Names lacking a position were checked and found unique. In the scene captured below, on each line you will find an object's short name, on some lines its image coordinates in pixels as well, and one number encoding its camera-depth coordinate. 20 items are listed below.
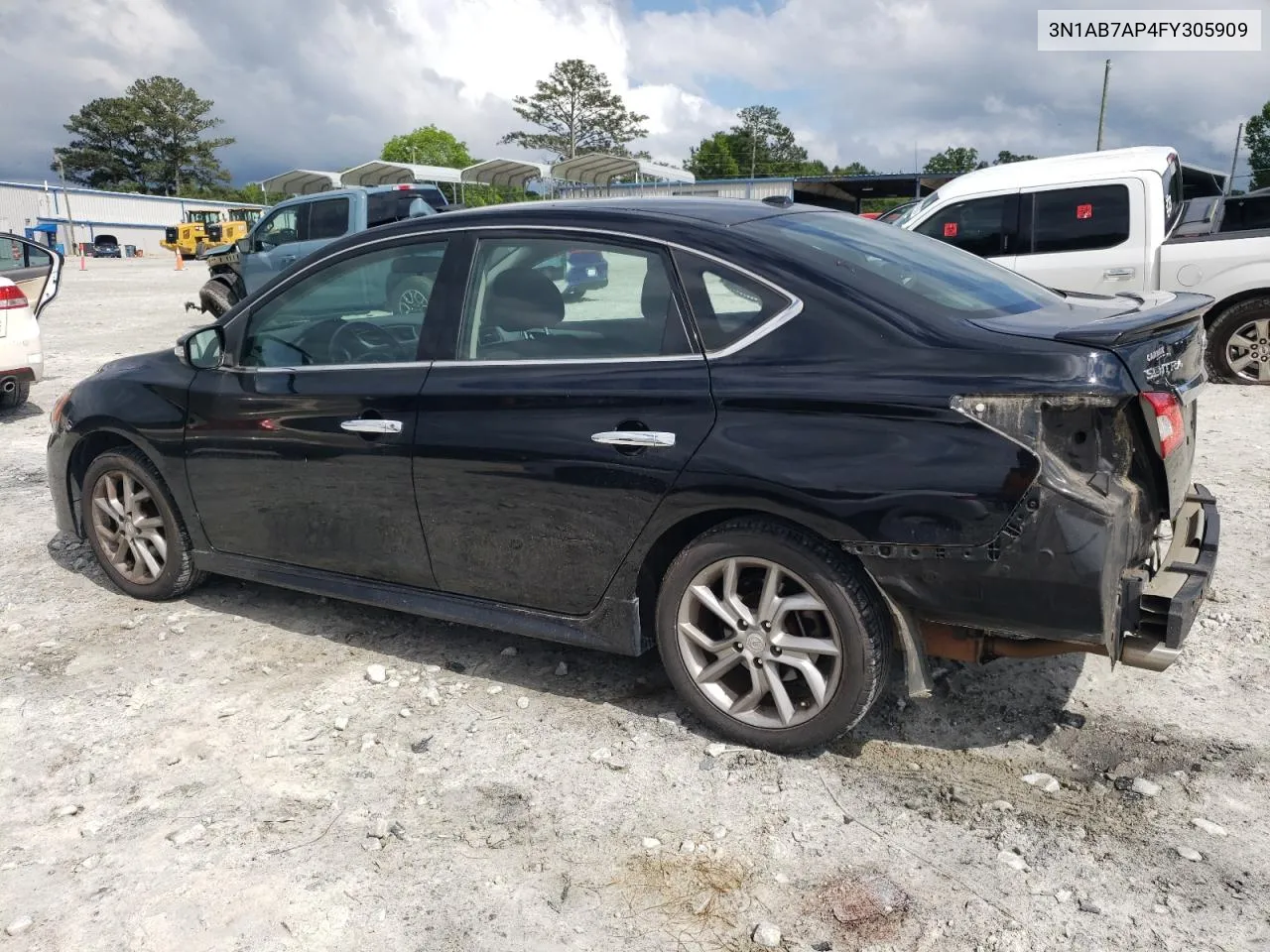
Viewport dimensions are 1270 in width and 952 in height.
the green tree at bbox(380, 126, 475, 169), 97.62
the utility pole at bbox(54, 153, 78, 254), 61.56
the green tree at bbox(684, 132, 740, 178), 87.44
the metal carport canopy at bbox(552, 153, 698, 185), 34.88
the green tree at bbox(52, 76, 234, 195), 98.12
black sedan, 2.82
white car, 8.80
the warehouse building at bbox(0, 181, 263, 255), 67.12
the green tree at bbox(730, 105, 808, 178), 105.12
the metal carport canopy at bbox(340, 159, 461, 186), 39.47
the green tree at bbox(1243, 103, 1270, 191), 65.38
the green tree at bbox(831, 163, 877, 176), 82.72
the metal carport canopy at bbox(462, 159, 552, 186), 39.56
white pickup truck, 8.44
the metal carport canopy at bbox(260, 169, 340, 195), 43.38
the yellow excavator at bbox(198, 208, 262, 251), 40.75
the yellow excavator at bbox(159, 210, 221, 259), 49.78
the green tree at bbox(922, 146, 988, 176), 79.04
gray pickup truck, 14.25
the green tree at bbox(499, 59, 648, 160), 78.88
